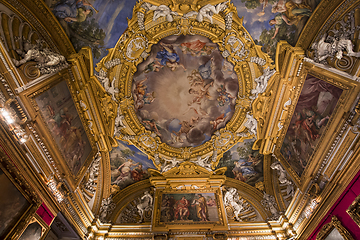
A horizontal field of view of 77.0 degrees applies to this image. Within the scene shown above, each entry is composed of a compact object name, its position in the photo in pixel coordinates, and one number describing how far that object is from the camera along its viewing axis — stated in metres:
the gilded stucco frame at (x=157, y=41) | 10.11
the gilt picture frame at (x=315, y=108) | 7.57
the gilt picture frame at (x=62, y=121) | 7.55
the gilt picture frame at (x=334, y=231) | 7.08
